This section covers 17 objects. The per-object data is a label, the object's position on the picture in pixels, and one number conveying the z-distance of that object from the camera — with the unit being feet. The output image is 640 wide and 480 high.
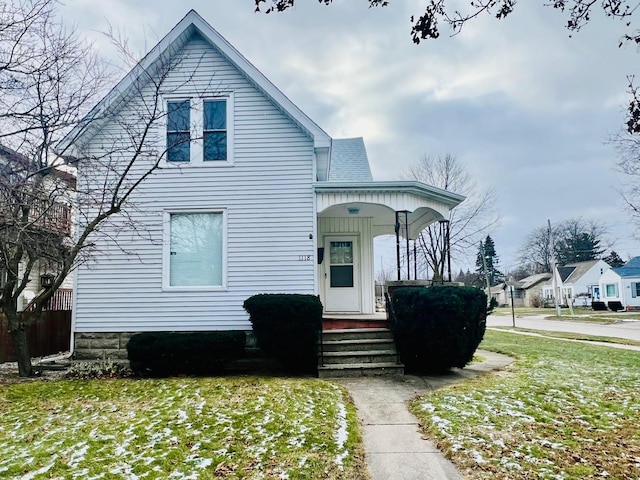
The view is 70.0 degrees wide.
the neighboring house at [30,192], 22.81
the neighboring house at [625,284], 132.77
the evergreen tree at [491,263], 214.81
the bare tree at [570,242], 204.13
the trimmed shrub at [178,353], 26.86
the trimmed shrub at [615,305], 121.89
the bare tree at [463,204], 75.46
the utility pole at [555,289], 109.97
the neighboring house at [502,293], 222.28
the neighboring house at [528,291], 190.37
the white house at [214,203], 30.96
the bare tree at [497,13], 11.90
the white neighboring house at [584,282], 162.50
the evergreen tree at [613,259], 195.43
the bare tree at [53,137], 23.16
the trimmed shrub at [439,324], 25.72
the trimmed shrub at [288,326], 26.48
